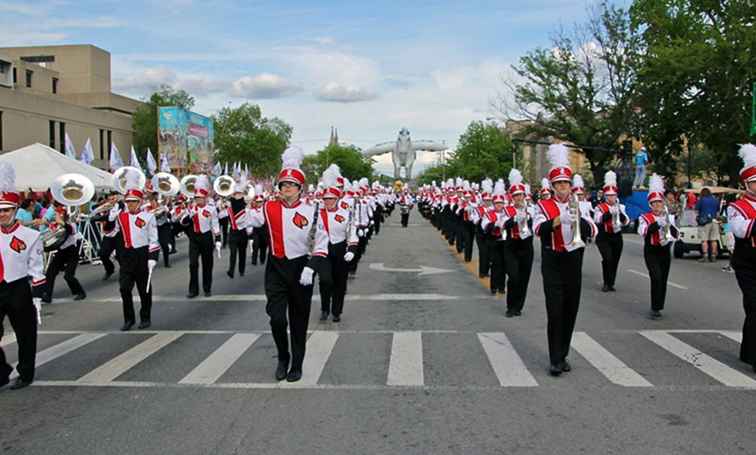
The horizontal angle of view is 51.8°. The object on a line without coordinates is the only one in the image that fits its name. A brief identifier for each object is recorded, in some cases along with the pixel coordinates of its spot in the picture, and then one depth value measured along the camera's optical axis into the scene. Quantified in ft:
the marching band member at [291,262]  24.43
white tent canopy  72.43
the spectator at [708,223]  65.77
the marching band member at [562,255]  25.54
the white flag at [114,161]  100.42
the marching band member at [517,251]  37.99
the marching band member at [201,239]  45.62
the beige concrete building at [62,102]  196.95
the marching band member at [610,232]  45.98
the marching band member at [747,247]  25.73
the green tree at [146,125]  288.30
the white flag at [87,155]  96.37
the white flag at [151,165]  114.73
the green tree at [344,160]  501.56
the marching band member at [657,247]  37.42
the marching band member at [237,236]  55.98
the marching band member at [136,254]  34.60
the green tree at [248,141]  360.48
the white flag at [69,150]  92.43
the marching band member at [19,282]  24.36
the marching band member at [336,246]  36.70
